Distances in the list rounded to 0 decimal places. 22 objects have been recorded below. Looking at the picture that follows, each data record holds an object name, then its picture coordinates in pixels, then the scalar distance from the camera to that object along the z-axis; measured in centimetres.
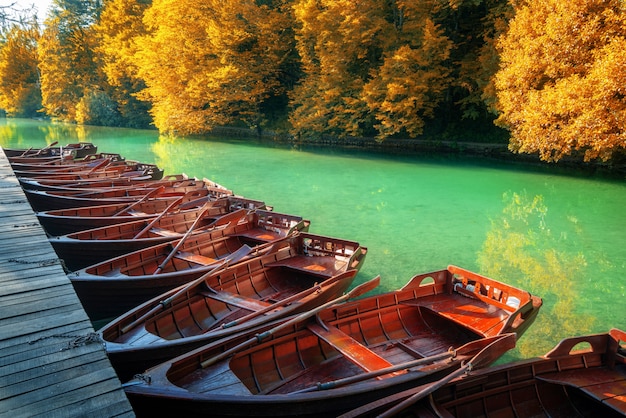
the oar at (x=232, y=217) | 896
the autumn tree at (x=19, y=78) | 5878
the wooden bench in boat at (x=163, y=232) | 835
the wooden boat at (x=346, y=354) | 343
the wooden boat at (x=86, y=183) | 1155
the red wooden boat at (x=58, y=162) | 1505
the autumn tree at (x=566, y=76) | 1414
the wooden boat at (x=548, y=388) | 379
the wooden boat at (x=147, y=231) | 733
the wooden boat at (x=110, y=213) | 879
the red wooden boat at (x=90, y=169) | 1385
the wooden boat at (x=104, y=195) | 1034
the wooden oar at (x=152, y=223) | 827
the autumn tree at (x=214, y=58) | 2944
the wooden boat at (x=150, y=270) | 595
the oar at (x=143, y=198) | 977
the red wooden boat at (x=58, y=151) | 1947
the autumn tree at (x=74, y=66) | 4712
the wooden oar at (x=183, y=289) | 477
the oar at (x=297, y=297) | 493
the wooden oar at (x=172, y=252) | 675
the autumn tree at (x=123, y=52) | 4212
